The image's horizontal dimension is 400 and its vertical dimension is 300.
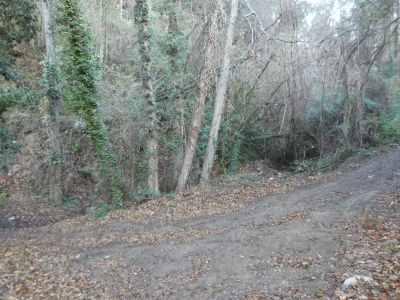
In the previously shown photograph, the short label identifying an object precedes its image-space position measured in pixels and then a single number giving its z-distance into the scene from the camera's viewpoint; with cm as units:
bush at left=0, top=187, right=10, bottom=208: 1397
